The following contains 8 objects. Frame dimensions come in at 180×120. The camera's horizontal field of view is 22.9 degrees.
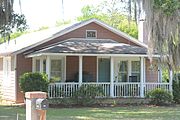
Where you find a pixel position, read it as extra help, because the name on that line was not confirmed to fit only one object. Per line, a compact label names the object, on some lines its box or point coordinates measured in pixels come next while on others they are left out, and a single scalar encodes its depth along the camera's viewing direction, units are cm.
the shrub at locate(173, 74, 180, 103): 2270
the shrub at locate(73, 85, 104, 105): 2058
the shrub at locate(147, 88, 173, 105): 2136
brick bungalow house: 2148
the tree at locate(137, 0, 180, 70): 1185
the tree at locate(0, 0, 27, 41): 1666
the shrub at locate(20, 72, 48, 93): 2009
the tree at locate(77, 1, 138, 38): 5028
